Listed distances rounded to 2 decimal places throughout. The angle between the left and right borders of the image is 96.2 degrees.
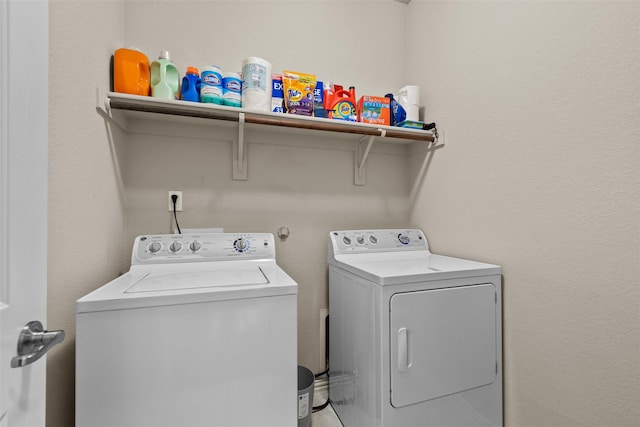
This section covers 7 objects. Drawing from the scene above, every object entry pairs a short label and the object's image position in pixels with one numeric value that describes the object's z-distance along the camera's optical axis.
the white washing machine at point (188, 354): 0.89
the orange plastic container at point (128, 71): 1.36
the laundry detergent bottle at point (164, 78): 1.43
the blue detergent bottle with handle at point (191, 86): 1.48
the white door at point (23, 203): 0.48
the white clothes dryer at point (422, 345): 1.23
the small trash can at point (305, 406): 1.49
